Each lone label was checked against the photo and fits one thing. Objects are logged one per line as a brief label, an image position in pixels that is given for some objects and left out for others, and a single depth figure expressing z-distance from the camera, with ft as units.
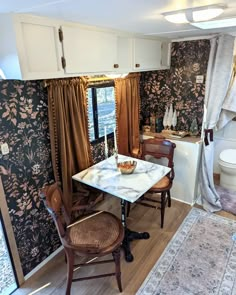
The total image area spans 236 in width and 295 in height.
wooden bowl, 7.72
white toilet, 10.98
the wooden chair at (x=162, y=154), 9.24
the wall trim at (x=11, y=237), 6.15
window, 8.67
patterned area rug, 6.77
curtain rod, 8.11
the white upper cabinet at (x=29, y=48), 4.79
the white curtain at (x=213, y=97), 8.87
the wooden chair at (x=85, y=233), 5.97
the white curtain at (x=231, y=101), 10.19
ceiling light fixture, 4.43
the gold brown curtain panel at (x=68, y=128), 6.80
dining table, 6.83
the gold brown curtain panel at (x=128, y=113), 9.48
